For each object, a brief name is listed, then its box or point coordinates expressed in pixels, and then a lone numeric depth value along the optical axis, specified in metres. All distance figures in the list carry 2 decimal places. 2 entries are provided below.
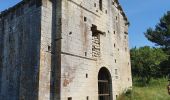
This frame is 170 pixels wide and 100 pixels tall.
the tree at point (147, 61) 29.34
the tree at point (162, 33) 35.78
